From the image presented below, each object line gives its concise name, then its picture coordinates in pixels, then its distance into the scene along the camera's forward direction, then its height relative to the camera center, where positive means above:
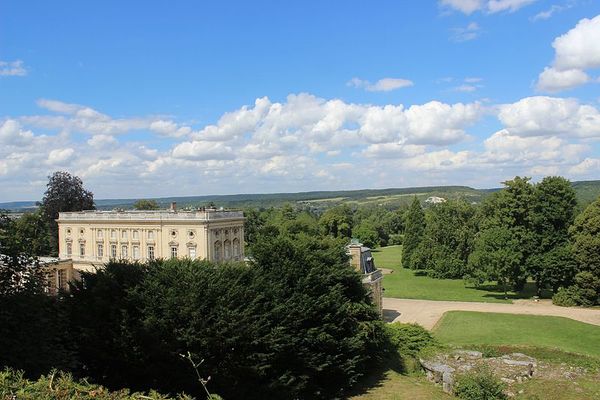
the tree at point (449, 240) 67.88 -6.62
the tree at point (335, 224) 103.38 -6.26
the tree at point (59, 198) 64.81 +0.14
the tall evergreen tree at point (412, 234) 78.88 -6.64
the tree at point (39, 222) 60.34 -2.65
